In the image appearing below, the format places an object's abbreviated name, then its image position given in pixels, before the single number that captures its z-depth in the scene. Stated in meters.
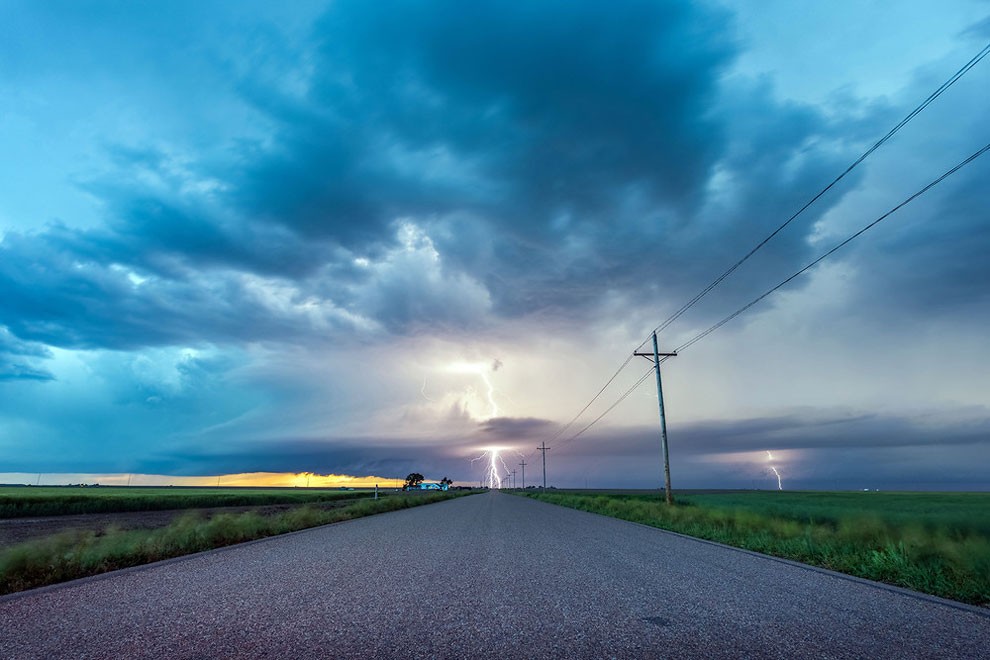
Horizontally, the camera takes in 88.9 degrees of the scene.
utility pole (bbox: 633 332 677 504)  26.66
